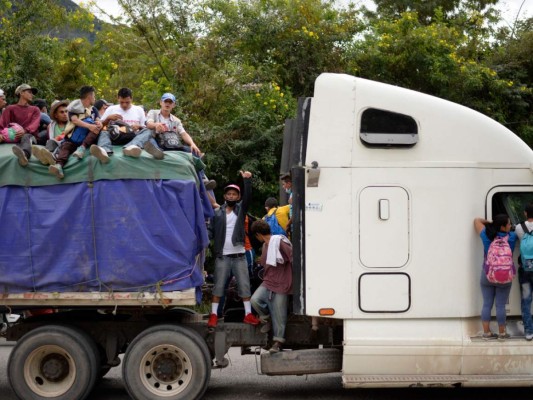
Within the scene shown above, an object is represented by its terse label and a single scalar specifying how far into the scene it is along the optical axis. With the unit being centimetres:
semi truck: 1684
